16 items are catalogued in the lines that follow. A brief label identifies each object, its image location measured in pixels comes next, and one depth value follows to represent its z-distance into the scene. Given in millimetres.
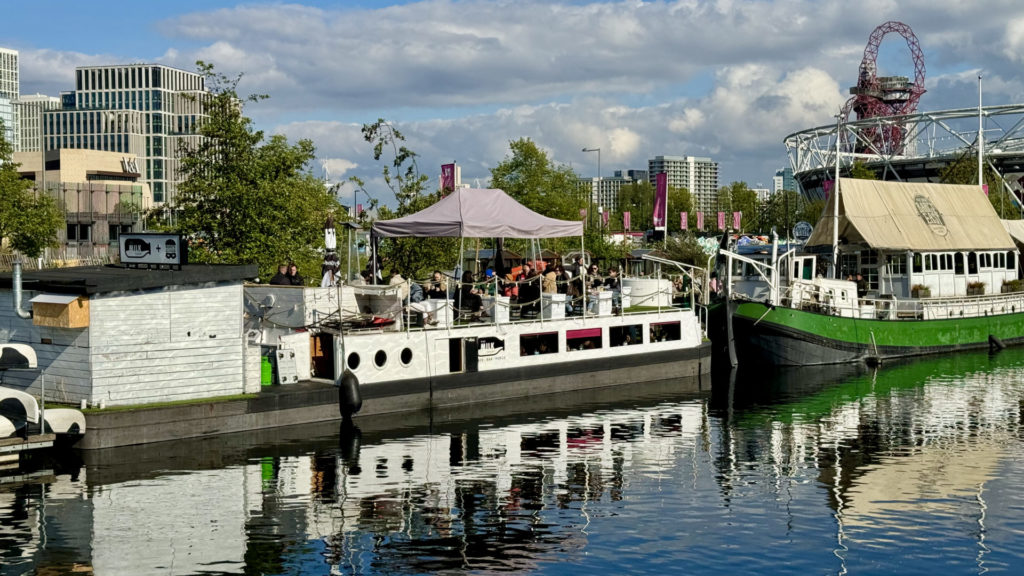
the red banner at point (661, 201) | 66312
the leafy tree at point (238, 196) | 47312
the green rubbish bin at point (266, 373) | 31547
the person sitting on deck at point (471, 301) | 36125
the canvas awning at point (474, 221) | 36812
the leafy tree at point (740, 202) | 160125
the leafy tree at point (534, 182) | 84000
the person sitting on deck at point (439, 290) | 35625
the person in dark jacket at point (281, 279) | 35031
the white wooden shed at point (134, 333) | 27812
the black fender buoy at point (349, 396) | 31500
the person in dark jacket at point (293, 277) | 35531
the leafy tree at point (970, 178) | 100500
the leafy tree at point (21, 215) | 66375
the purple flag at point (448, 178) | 55656
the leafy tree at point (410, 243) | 57500
